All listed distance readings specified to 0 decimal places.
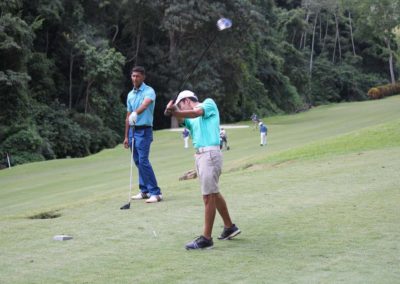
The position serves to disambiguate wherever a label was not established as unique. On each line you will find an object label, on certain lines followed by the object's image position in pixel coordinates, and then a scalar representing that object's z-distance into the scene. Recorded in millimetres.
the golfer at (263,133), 29828
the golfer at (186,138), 31788
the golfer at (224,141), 27300
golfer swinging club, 7785
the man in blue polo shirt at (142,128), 10953
